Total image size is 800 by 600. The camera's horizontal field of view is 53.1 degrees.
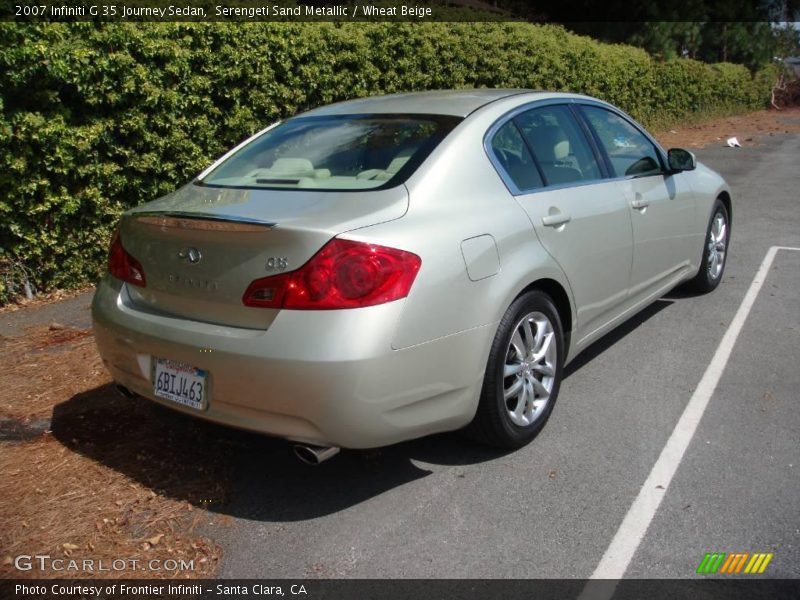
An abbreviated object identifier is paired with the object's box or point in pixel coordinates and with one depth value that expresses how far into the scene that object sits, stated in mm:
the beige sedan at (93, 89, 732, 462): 3008
